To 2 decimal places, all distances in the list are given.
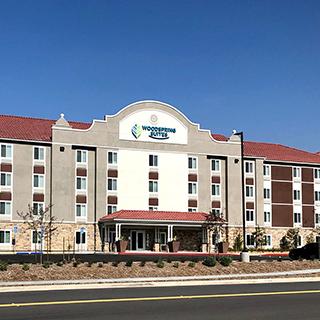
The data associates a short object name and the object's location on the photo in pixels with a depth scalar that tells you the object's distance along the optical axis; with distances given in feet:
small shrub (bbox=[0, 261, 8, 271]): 82.77
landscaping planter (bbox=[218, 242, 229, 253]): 202.23
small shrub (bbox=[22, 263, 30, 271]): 83.41
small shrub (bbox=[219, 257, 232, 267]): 97.60
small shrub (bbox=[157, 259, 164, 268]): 92.91
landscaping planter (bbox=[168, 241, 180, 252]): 194.90
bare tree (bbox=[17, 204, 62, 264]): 178.03
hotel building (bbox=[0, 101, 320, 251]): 189.06
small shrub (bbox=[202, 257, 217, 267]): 96.37
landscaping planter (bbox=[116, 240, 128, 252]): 188.55
